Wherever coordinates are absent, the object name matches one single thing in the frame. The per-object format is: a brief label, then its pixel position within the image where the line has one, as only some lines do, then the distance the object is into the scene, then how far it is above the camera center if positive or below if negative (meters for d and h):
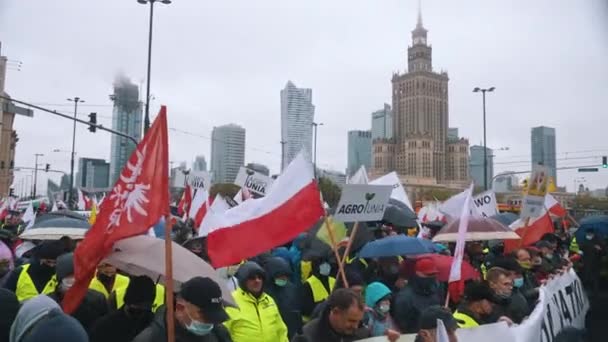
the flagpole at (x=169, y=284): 3.20 -0.47
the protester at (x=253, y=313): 4.59 -0.87
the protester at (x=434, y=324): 3.49 -0.71
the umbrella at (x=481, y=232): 7.64 -0.31
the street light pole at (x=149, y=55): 19.22 +4.95
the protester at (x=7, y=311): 3.02 -0.58
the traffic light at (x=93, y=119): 22.34 +3.22
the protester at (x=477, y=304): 4.53 -0.75
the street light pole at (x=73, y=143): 42.82 +4.48
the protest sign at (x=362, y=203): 5.96 +0.04
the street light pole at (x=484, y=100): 38.56 +7.16
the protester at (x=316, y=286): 6.05 -0.86
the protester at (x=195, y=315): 3.25 -0.63
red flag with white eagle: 3.65 -0.03
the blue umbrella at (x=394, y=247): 6.32 -0.45
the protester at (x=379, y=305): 4.77 -0.83
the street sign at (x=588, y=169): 35.53 +2.49
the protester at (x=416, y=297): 5.12 -0.81
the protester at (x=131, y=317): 3.68 -0.74
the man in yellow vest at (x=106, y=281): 4.98 -0.69
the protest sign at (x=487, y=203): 11.35 +0.10
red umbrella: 6.06 -0.65
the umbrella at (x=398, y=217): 9.70 -0.17
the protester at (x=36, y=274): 5.07 -0.65
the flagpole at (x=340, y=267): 5.17 -0.55
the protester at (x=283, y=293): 5.80 -0.88
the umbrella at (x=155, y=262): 3.92 -0.40
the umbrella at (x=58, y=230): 6.67 -0.34
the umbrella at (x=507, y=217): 11.48 -0.19
